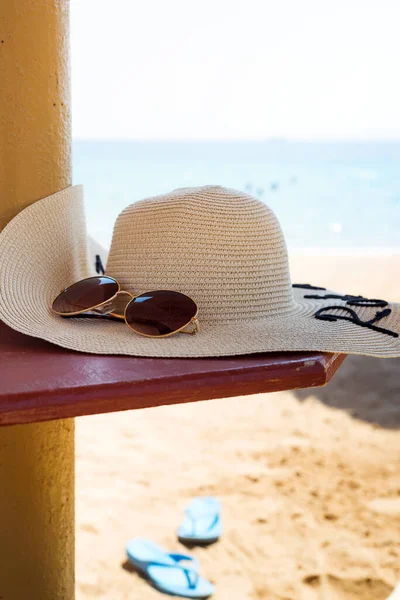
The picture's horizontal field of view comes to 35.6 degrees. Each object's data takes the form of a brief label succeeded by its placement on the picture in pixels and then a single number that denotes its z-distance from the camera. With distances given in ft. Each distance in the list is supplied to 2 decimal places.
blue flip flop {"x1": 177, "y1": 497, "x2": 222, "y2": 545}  7.48
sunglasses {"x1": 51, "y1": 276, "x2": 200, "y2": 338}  2.75
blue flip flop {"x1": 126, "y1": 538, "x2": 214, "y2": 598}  6.37
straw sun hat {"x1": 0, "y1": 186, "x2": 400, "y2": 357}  2.68
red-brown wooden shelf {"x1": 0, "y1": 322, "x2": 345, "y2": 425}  2.00
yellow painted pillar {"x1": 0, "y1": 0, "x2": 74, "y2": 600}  3.08
